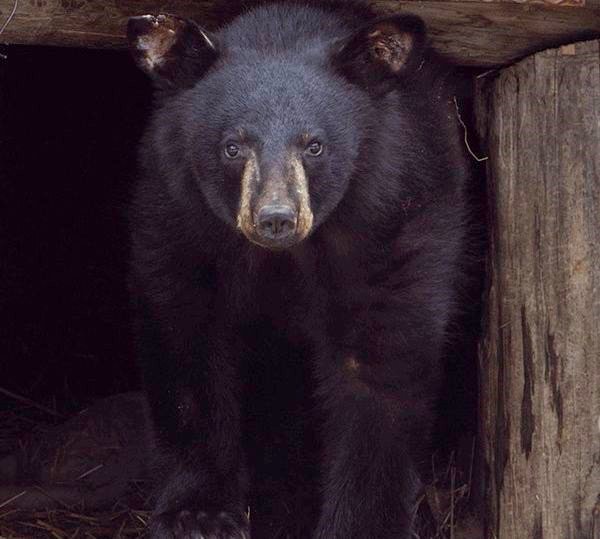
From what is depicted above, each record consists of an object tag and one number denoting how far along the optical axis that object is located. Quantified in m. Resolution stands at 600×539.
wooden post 10.22
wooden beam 10.10
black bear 9.70
